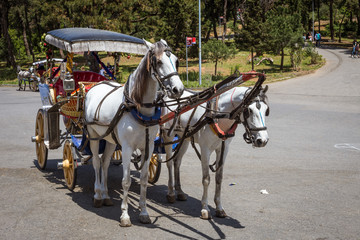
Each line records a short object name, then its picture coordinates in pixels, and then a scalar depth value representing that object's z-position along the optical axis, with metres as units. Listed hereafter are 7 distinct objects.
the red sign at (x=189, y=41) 28.39
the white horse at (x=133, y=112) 5.72
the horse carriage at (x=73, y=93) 7.94
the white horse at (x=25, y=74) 29.69
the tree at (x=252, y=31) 34.25
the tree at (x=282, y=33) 33.56
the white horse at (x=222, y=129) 6.21
